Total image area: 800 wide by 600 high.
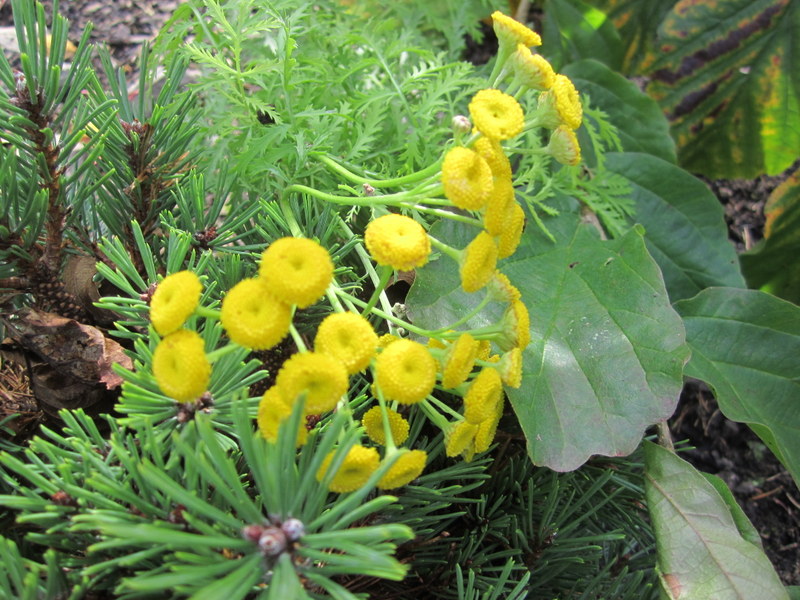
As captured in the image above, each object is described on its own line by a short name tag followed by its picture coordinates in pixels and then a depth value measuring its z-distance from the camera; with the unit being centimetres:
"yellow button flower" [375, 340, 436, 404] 11
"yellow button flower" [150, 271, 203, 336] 10
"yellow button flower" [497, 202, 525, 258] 13
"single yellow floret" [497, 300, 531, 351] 13
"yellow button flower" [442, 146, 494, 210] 12
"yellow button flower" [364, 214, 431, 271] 12
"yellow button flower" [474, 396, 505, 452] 13
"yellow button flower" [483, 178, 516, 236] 12
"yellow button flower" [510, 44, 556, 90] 14
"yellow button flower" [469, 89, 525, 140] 12
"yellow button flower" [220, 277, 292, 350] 10
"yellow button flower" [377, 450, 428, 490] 11
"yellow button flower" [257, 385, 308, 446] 10
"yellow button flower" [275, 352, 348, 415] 10
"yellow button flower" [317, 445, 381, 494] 10
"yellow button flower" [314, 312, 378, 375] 11
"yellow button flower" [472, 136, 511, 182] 13
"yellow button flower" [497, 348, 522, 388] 13
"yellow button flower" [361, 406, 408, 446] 13
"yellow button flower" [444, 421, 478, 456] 12
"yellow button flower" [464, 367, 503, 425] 12
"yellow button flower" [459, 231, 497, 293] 12
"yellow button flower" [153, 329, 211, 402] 10
